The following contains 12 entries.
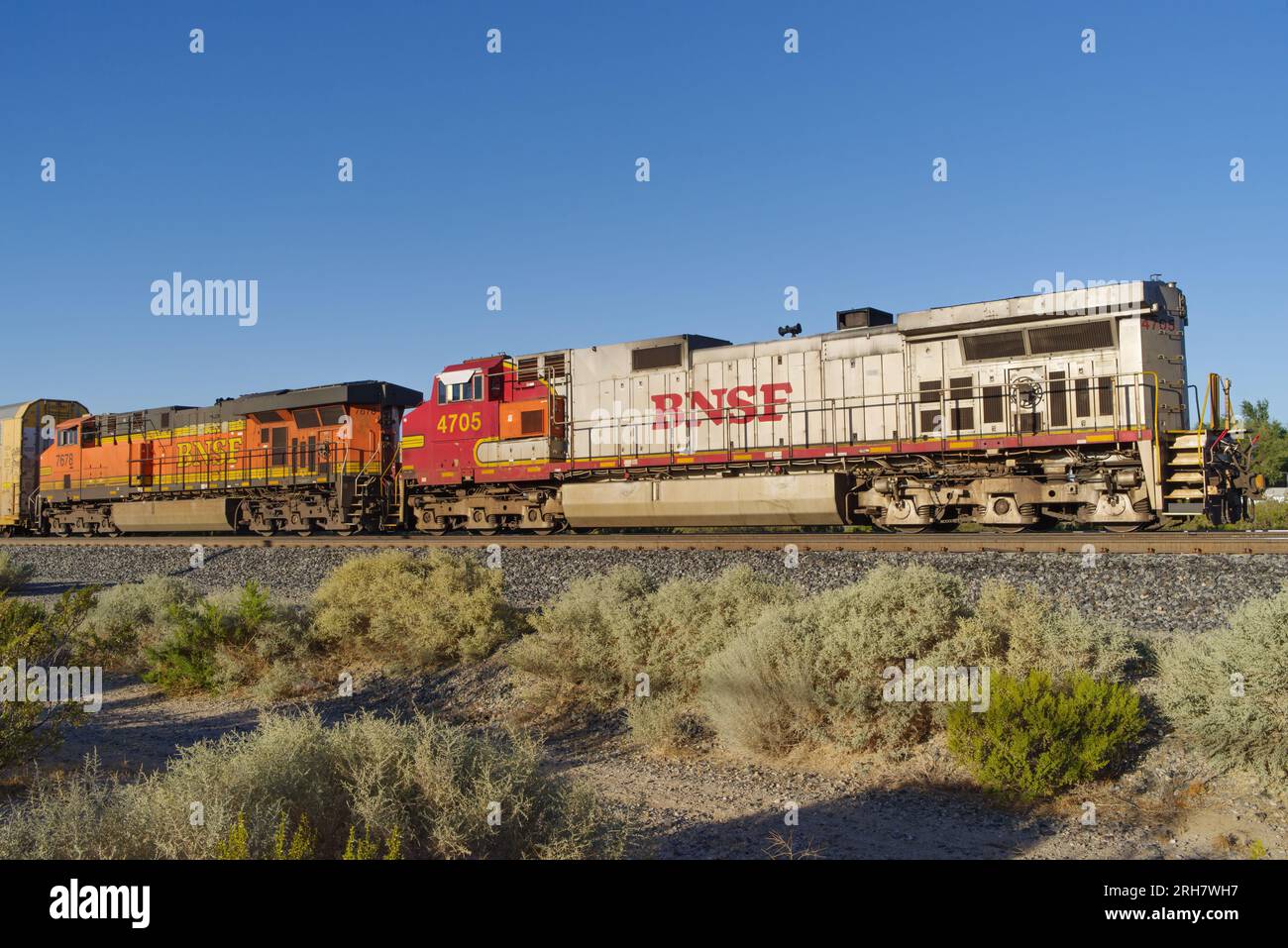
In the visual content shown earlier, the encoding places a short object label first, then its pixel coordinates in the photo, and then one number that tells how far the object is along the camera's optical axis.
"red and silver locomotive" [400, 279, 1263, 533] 13.63
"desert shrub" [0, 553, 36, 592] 18.05
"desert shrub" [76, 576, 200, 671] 12.10
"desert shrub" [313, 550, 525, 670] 10.84
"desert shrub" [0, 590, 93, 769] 6.80
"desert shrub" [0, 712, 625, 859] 3.92
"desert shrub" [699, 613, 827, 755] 7.46
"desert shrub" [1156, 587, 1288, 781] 5.84
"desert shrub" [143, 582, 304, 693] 10.84
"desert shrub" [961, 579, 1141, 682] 7.17
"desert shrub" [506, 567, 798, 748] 9.12
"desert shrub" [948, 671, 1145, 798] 6.06
